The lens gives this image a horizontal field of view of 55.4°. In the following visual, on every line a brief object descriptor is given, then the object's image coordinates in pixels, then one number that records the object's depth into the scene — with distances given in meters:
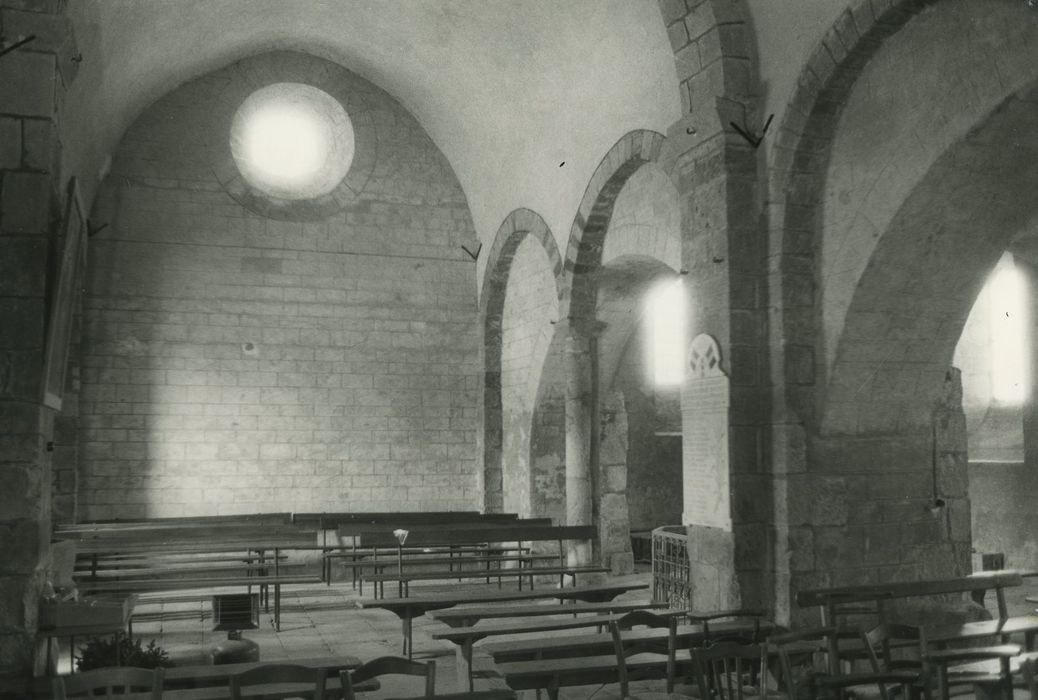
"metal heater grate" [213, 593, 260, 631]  7.24
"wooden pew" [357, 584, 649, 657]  6.12
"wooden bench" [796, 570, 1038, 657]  4.67
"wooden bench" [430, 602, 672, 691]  4.89
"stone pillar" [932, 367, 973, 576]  6.71
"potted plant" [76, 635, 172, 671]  4.96
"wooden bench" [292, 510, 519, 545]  10.45
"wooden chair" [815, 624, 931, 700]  3.34
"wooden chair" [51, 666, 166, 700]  2.99
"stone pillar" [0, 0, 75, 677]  4.99
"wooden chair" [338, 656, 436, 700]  2.96
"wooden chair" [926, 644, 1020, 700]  3.42
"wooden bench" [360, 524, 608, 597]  8.72
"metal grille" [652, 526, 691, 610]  8.02
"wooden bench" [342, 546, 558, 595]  7.91
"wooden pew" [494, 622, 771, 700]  4.26
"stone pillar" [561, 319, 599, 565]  9.84
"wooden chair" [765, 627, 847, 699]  3.63
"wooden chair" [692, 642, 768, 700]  3.60
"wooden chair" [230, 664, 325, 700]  3.00
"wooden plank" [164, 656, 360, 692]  4.00
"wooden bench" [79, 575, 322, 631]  7.05
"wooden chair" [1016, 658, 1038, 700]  3.38
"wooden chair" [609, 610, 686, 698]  3.97
